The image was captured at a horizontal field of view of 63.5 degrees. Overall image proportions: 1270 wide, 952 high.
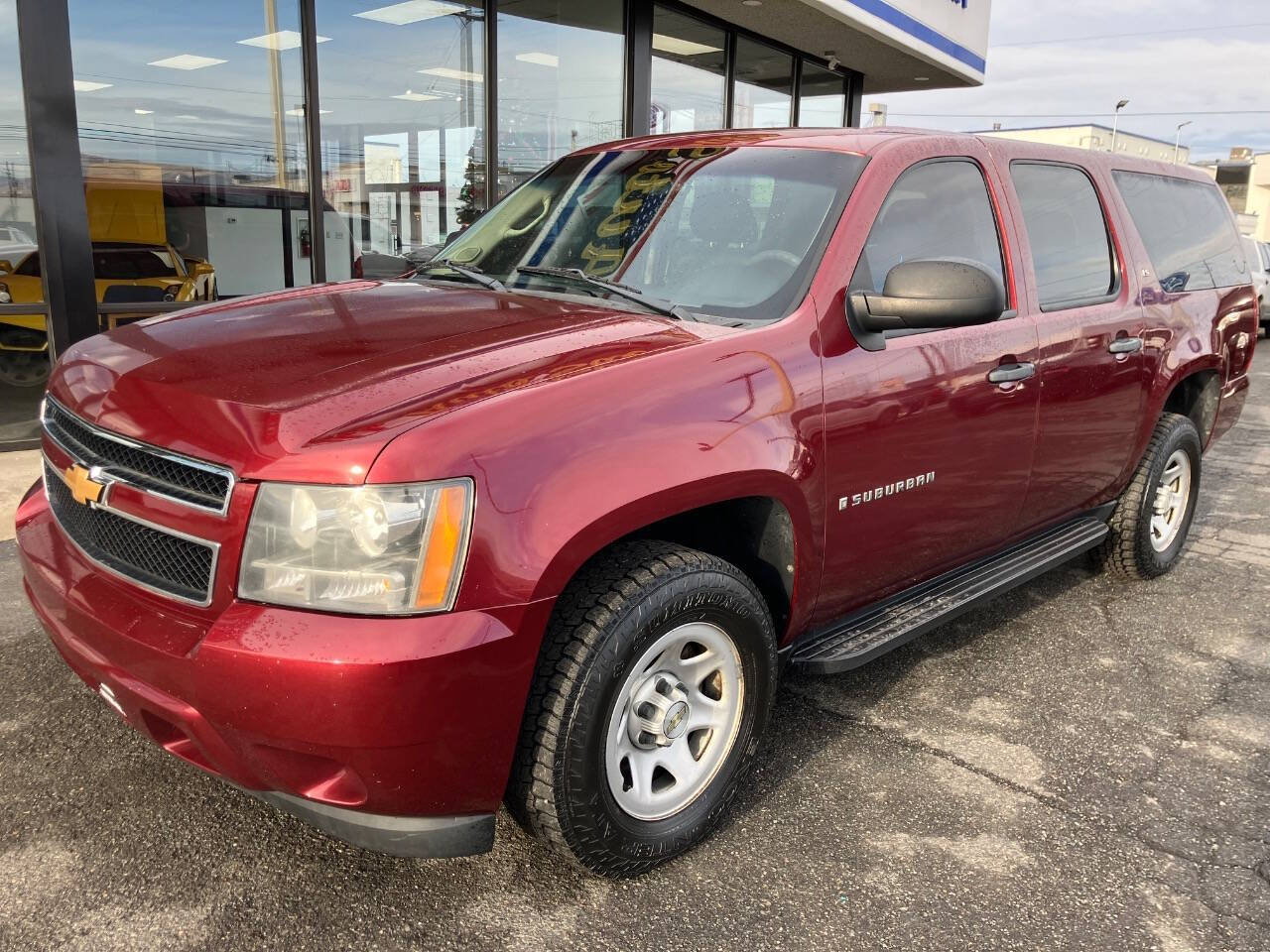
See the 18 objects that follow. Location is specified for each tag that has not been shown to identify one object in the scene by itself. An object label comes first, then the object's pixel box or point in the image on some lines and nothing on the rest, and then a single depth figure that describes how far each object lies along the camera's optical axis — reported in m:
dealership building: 6.66
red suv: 2.04
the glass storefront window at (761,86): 12.33
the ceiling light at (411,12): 8.45
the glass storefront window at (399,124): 8.26
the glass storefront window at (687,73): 10.97
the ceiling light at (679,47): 10.91
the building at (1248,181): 57.78
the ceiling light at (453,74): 8.93
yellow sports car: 6.76
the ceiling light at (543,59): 9.46
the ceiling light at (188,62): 7.50
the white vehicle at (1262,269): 16.56
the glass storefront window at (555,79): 9.36
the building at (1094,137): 49.72
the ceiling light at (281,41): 7.75
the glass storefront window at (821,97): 13.65
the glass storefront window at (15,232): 6.66
